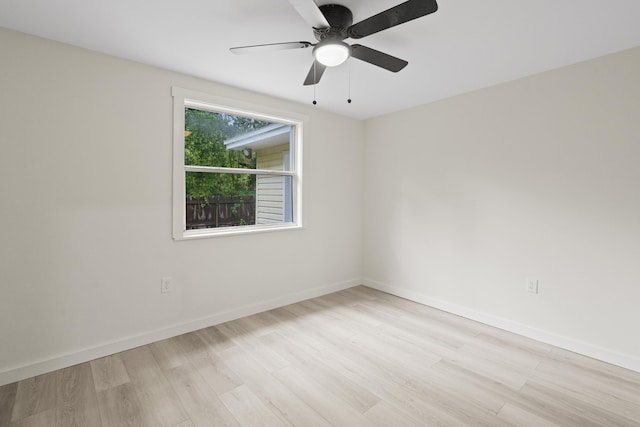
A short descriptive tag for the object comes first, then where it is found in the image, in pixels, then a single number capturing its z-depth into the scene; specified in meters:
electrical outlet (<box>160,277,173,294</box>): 2.62
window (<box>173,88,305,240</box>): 2.77
